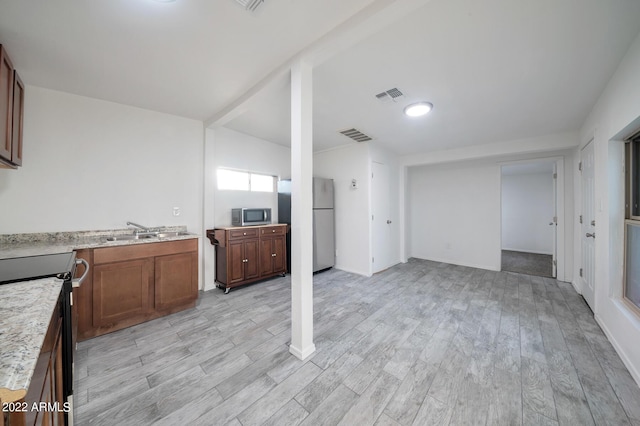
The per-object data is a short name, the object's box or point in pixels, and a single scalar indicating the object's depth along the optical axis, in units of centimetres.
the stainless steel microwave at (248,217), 353
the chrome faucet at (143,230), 275
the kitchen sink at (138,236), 260
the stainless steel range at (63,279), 109
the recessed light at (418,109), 258
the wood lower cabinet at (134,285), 208
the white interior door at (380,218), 414
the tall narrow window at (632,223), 190
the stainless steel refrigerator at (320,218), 402
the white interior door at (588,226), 265
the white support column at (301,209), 185
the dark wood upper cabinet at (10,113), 171
